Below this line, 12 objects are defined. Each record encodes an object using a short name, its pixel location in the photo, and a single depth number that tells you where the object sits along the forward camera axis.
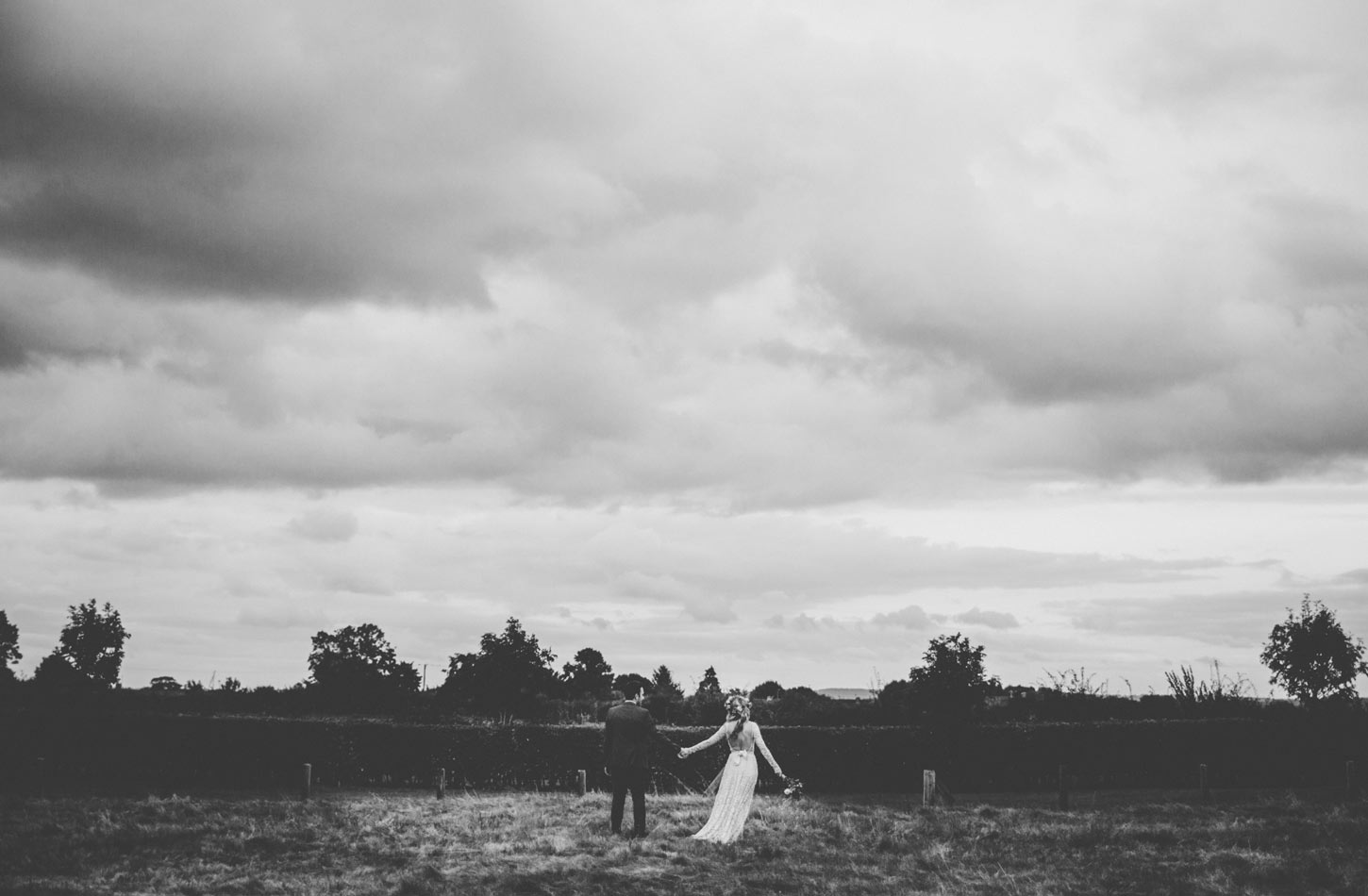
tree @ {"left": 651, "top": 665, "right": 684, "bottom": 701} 44.85
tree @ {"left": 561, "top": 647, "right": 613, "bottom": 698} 90.69
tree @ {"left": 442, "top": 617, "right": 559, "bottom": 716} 50.84
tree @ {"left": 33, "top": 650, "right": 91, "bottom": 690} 64.06
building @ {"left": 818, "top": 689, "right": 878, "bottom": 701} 76.44
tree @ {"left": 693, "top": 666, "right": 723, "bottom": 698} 44.01
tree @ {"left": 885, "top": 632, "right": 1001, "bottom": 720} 35.88
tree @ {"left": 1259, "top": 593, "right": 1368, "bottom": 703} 41.62
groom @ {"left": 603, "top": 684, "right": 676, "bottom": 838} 16.58
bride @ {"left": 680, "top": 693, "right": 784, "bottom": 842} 16.33
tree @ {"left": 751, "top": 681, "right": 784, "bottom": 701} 74.31
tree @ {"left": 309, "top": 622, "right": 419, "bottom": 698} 63.81
